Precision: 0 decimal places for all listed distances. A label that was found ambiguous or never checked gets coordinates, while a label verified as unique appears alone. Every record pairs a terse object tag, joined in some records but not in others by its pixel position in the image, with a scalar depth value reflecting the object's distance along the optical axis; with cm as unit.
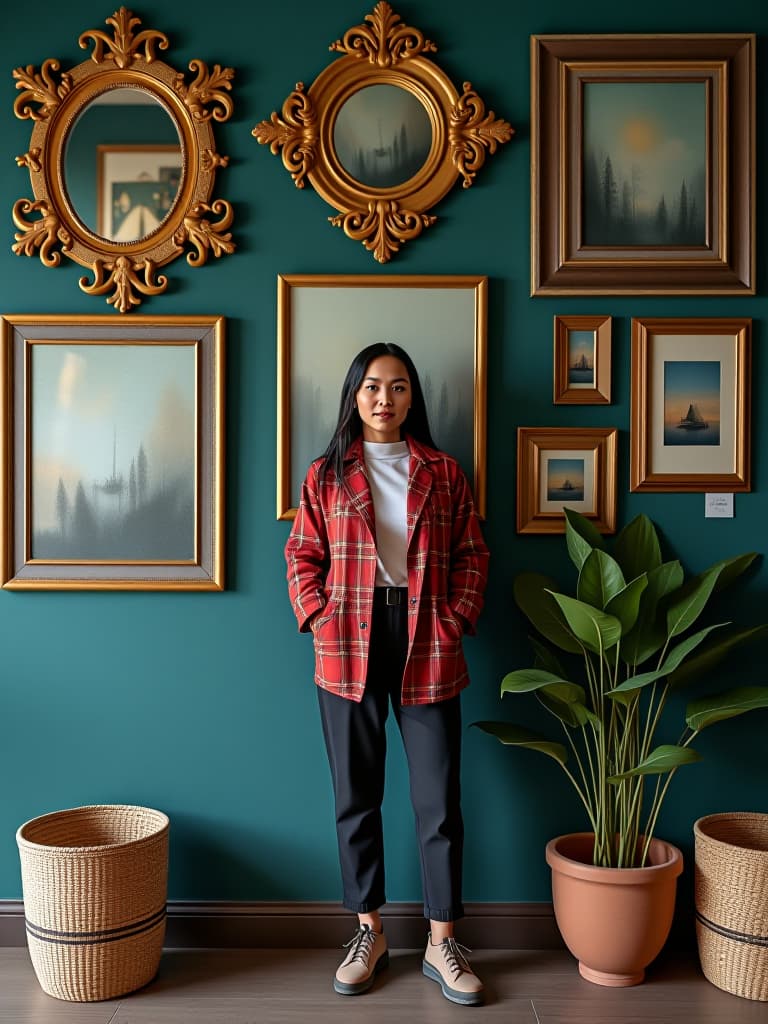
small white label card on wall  254
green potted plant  218
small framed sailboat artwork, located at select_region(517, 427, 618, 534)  252
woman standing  226
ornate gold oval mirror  250
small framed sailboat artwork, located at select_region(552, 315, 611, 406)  252
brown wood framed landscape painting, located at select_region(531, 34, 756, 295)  250
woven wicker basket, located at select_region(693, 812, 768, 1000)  219
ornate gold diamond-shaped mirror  248
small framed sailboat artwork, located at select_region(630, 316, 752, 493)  252
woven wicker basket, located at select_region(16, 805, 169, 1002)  218
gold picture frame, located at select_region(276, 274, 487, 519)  251
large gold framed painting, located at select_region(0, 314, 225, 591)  253
